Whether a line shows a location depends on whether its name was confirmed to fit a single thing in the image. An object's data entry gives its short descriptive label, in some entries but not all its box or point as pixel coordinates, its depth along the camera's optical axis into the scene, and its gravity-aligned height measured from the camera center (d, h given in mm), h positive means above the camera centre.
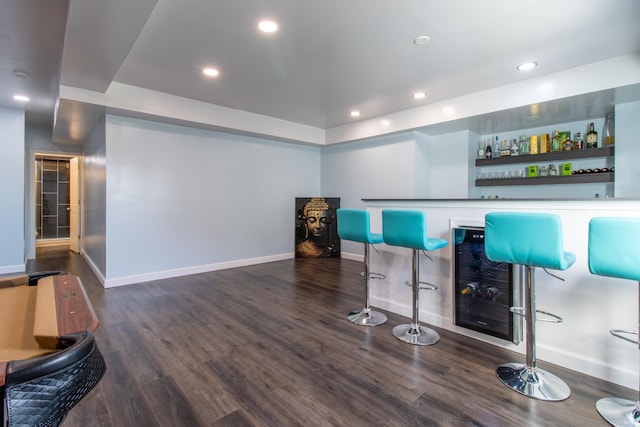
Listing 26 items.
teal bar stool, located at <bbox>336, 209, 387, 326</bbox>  3049 -248
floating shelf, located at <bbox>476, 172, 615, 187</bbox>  4113 +484
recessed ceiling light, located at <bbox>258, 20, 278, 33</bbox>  2671 +1611
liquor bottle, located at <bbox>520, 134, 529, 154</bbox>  4793 +1036
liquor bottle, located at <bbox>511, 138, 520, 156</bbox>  4876 +994
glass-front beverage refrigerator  2451 -644
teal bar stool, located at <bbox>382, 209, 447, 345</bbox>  2596 -252
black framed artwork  6539 -297
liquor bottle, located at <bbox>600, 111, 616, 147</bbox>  4089 +1098
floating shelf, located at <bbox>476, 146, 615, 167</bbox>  4070 +813
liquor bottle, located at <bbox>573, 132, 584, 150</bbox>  4305 +970
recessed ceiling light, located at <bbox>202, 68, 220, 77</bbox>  3586 +1630
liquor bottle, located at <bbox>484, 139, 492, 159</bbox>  5203 +1005
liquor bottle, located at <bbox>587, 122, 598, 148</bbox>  4199 +1004
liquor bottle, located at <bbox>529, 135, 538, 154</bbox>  4676 +1027
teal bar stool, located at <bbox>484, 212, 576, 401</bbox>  1879 -271
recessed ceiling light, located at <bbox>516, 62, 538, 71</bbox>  3422 +1630
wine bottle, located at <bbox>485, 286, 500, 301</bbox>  2553 -659
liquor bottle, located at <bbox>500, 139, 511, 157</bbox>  4941 +995
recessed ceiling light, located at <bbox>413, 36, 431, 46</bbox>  2916 +1626
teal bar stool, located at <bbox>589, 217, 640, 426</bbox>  1606 -213
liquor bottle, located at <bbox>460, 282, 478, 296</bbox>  2688 -655
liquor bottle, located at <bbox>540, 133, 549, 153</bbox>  4594 +1024
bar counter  2047 -621
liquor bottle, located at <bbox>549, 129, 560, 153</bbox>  4484 +1010
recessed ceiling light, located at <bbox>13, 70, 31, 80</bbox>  3562 +1577
